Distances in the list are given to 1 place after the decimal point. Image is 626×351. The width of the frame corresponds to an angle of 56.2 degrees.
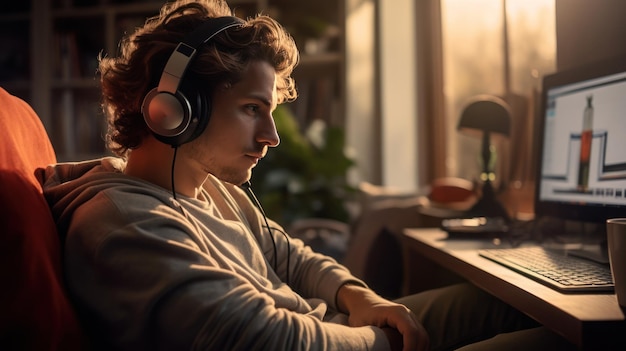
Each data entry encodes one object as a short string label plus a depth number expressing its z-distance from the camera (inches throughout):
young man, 28.8
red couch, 26.7
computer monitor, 43.3
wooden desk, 26.4
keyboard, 32.9
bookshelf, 144.7
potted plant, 129.3
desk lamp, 68.1
